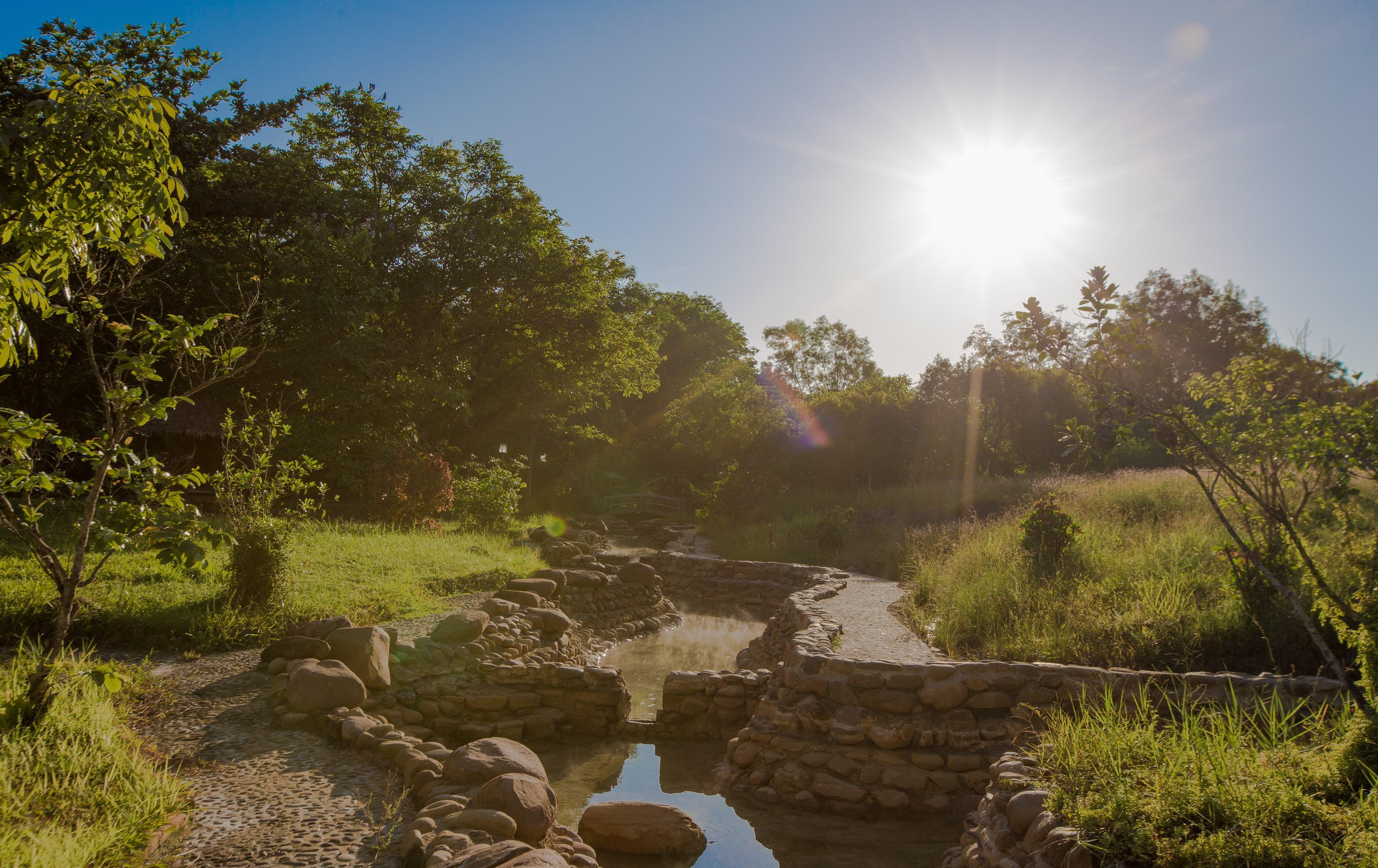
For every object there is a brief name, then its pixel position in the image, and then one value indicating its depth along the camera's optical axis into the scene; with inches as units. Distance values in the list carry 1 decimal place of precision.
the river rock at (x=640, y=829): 208.7
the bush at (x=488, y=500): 729.6
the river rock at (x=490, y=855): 135.3
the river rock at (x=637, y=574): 546.6
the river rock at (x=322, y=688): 221.9
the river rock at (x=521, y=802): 164.9
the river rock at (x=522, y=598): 410.9
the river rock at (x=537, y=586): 429.4
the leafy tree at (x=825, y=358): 1844.2
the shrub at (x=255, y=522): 299.7
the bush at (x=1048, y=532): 388.8
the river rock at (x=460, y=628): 319.6
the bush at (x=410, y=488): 653.9
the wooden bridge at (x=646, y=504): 1171.3
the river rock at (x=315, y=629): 272.8
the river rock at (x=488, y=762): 182.4
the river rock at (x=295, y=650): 255.9
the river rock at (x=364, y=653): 261.6
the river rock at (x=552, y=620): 388.6
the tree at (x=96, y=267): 133.9
